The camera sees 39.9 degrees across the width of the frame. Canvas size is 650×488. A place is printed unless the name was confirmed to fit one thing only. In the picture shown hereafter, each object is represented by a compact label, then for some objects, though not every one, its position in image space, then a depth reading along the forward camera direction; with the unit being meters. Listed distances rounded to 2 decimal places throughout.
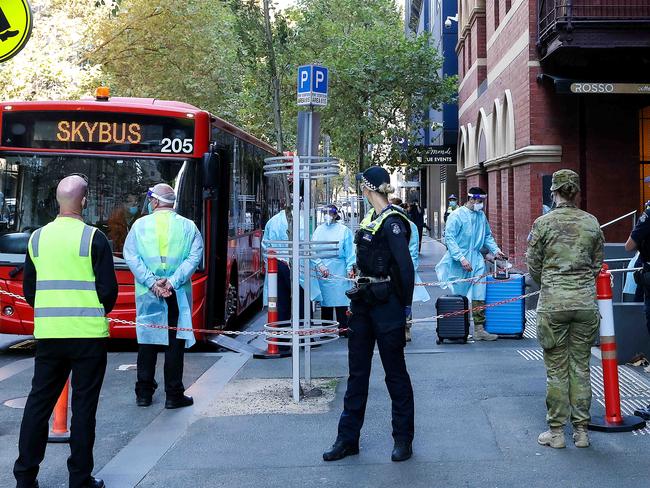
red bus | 10.09
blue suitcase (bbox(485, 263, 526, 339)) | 11.09
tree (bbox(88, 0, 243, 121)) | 26.75
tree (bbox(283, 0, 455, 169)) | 29.80
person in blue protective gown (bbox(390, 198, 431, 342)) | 9.70
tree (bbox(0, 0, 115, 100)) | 22.95
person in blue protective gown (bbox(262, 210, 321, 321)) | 10.97
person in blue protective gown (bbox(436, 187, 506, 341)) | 10.97
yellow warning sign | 7.46
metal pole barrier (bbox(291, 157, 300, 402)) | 7.51
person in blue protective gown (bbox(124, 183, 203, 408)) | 7.58
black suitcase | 10.86
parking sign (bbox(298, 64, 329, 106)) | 9.05
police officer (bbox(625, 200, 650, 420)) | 7.05
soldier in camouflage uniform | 6.03
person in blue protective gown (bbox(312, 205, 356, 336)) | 10.80
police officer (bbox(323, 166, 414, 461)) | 5.83
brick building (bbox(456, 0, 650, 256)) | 14.23
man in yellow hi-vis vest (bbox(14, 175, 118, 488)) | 5.21
